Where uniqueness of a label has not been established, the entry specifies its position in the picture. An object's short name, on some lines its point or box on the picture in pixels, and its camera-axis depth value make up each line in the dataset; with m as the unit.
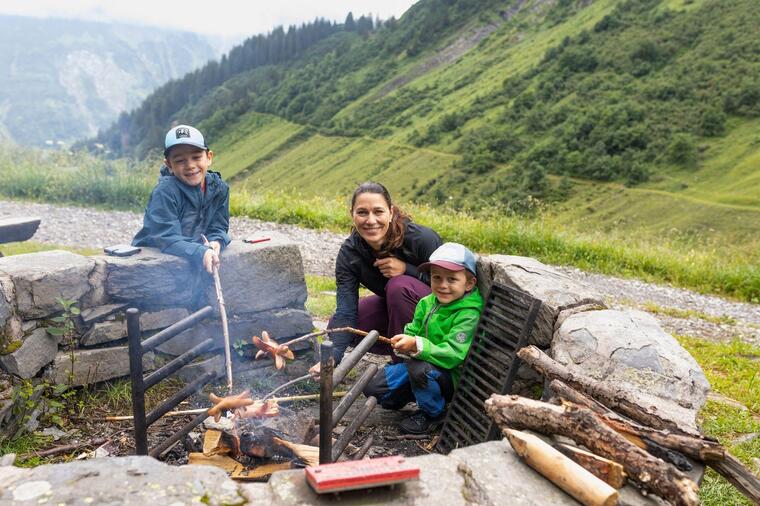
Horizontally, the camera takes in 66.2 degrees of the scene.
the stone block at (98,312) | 3.90
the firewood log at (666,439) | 2.33
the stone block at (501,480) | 2.10
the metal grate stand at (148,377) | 2.67
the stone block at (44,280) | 3.62
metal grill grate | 3.49
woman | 3.99
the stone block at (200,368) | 4.34
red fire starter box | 2.00
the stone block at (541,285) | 3.64
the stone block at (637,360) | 2.81
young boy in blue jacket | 4.04
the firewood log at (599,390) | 2.55
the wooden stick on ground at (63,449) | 3.38
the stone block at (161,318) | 4.16
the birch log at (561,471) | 2.04
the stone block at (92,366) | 3.83
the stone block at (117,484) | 1.94
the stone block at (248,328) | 4.33
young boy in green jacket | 3.71
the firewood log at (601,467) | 2.19
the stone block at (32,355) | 3.57
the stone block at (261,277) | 4.30
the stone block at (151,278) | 3.98
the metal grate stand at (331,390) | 2.42
